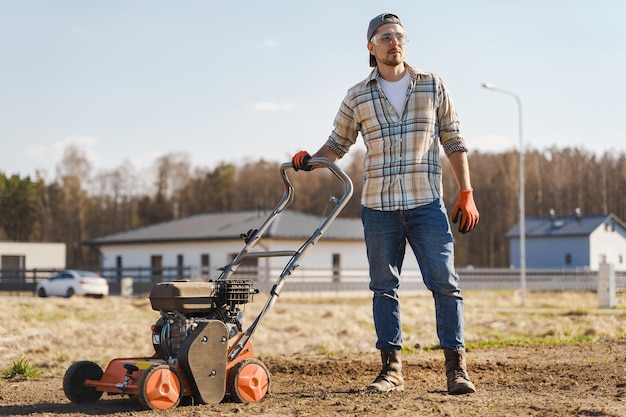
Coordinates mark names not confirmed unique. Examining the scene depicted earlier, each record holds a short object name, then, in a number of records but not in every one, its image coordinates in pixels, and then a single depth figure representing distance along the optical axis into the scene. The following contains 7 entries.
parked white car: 31.95
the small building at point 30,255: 48.00
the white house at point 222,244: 40.56
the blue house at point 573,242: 57.16
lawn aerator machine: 4.71
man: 5.17
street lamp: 29.54
